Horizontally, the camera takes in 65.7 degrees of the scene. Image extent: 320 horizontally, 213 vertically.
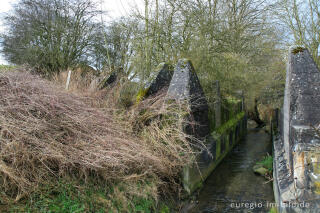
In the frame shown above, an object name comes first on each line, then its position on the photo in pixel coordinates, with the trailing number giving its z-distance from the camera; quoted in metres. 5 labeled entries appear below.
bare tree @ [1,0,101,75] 14.90
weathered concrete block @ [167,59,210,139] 5.54
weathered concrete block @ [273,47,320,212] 3.51
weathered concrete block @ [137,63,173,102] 6.21
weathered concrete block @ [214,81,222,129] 8.10
